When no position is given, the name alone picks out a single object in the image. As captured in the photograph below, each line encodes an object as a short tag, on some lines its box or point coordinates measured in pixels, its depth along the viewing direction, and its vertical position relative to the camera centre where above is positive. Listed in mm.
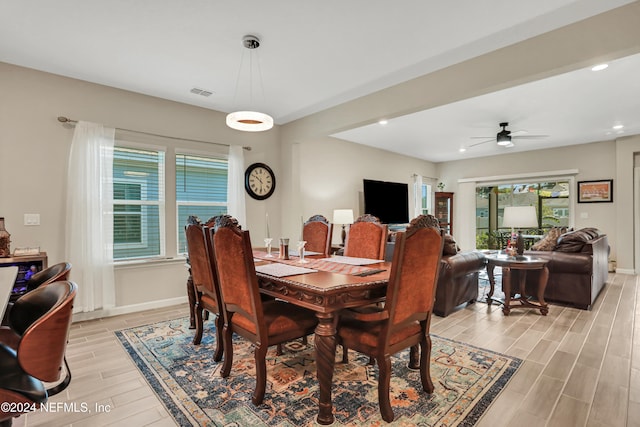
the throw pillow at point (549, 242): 4633 -455
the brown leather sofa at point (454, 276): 3609 -769
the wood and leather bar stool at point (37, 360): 1005 -496
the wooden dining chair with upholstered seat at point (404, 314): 1804 -605
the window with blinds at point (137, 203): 3881 +93
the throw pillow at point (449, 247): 3803 -425
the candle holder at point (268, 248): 3109 -372
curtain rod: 3416 +958
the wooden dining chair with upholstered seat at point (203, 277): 2467 -549
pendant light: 2781 +854
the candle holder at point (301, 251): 2684 -335
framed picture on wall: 6457 +409
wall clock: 4910 +465
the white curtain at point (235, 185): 4648 +370
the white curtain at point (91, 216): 3449 -58
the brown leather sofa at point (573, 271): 3918 -741
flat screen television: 6766 +228
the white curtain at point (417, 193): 8148 +451
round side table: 3818 -792
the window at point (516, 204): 7445 +171
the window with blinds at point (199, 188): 4336 +319
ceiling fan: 5219 +1214
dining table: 1790 -486
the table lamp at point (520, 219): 4141 -105
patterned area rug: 1887 -1199
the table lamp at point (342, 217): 5629 -108
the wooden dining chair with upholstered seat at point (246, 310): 1952 -664
